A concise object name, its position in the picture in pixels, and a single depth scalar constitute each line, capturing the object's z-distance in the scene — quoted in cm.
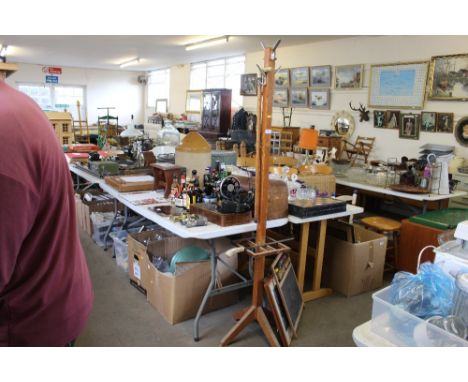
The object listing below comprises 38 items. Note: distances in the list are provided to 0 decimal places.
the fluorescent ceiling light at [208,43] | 696
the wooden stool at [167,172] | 317
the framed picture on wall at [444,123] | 534
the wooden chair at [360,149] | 632
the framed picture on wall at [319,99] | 702
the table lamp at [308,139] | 466
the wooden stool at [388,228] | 375
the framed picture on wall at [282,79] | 782
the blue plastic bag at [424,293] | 137
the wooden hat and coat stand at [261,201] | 221
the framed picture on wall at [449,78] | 513
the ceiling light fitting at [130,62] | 1087
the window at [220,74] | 939
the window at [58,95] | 1279
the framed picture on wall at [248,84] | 860
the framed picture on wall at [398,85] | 563
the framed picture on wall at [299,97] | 745
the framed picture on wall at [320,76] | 698
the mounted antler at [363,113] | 638
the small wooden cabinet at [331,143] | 639
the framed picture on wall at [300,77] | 739
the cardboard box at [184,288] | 267
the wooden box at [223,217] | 254
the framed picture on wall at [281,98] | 784
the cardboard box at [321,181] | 350
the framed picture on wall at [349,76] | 643
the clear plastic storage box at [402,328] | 122
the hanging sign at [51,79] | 1277
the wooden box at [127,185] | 334
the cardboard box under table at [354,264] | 315
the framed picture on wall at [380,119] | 615
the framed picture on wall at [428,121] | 553
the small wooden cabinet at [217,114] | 913
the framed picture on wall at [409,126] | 575
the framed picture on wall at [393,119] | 596
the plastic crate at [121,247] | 358
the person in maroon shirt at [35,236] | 84
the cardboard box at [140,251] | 301
